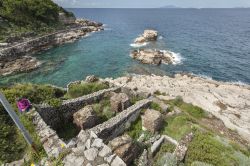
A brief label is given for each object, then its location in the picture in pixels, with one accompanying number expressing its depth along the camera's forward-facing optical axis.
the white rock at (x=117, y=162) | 9.21
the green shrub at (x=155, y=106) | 18.65
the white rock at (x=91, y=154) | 9.50
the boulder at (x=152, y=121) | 15.29
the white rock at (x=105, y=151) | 9.72
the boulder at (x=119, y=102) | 17.45
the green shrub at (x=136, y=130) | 15.36
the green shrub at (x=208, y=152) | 12.79
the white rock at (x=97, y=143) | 10.17
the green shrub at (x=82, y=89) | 20.92
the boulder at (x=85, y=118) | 15.02
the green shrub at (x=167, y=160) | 11.84
